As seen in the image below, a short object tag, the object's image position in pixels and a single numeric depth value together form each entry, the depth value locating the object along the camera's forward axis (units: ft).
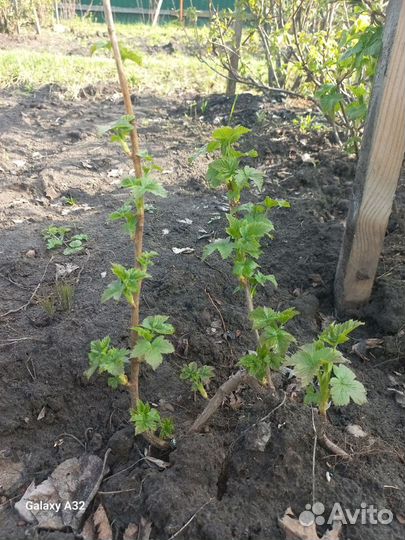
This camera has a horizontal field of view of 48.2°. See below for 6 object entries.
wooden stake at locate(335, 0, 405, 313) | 1.83
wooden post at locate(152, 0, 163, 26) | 12.84
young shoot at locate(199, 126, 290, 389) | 1.48
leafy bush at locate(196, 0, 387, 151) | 2.48
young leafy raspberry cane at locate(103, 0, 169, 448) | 1.29
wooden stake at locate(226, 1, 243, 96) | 5.92
